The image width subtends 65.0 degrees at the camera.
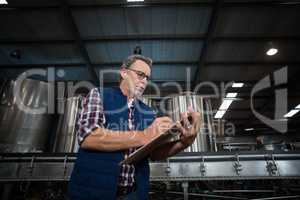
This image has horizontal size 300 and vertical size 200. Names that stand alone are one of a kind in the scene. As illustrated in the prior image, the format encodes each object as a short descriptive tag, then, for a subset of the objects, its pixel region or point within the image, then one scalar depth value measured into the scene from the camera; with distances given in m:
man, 0.91
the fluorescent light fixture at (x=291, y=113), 11.08
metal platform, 2.20
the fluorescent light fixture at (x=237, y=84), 7.81
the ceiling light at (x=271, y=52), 5.92
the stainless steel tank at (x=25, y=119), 2.54
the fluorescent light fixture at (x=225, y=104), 9.39
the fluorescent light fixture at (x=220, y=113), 10.75
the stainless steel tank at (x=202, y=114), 2.80
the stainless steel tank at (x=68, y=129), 2.79
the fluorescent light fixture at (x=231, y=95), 8.63
